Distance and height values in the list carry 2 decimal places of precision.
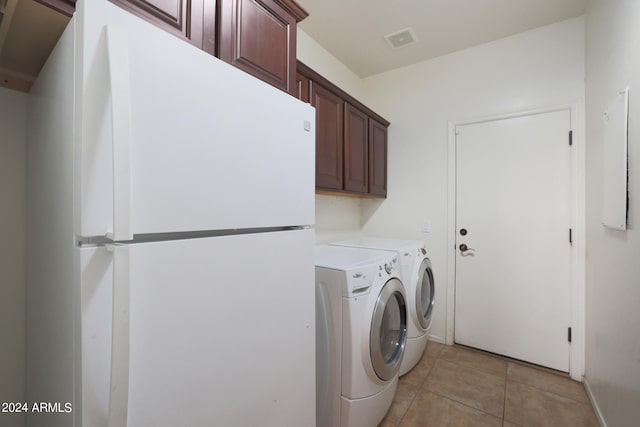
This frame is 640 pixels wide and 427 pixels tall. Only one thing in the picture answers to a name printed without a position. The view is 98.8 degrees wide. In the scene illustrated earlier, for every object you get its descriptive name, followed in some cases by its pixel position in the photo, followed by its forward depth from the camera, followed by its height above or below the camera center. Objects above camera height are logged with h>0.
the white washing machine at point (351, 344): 1.38 -0.67
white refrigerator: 0.55 -0.06
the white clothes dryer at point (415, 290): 2.10 -0.61
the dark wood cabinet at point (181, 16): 0.84 +0.65
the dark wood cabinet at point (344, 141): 1.96 +0.62
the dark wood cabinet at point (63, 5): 0.73 +0.56
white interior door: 2.20 -0.20
